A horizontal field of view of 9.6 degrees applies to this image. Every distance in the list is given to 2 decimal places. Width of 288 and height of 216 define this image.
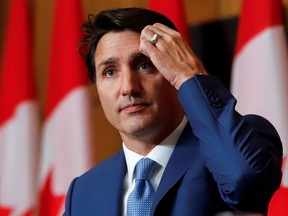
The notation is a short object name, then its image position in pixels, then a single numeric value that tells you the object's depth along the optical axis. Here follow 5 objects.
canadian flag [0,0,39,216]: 3.60
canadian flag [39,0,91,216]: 3.50
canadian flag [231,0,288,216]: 3.19
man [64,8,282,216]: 2.60
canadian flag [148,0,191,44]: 3.40
